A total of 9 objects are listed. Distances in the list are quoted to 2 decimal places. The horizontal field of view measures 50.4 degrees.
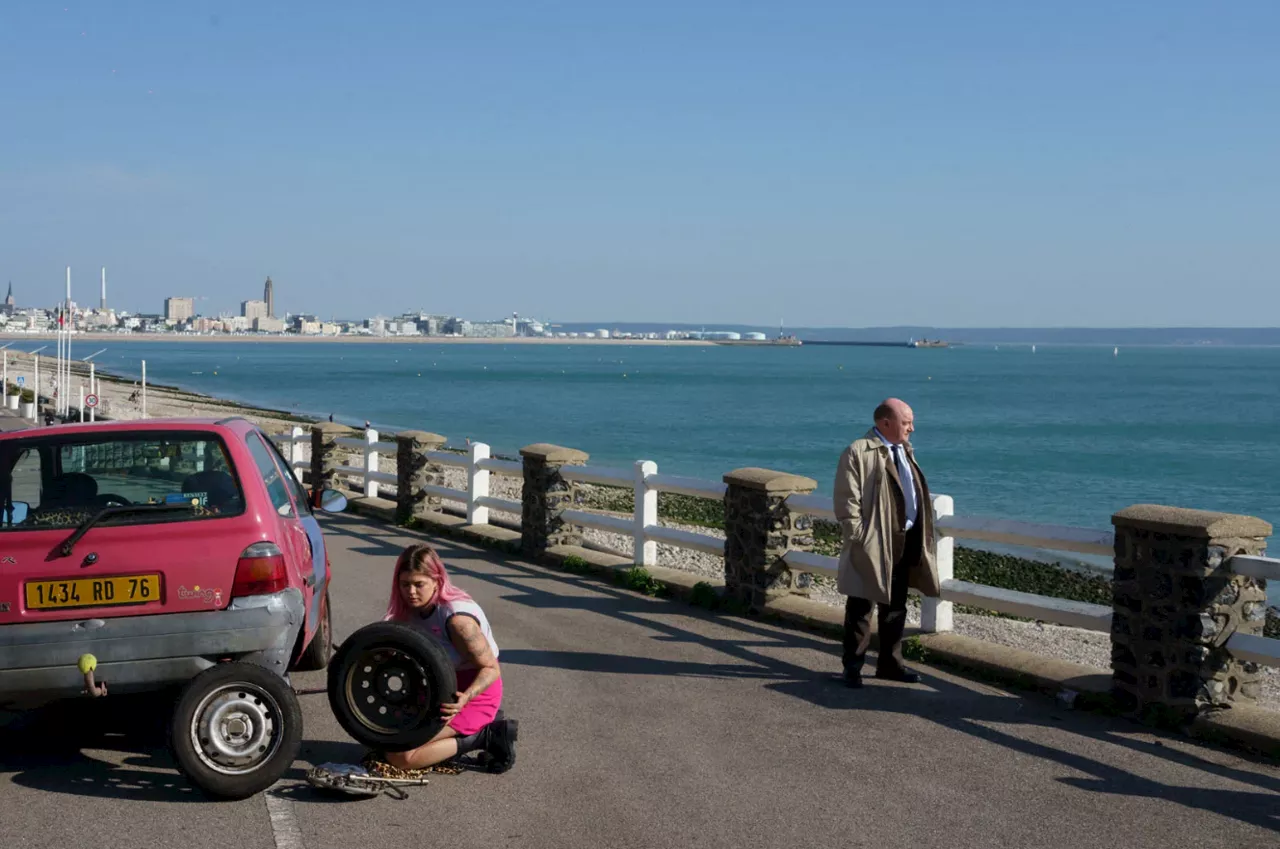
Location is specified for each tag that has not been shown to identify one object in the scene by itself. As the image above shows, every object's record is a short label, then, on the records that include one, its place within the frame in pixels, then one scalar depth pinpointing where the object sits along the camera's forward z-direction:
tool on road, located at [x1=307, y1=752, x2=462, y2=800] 6.04
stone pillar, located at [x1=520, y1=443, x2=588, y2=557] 14.27
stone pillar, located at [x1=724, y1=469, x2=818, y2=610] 10.77
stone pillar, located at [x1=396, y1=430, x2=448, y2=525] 17.83
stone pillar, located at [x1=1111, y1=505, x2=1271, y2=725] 7.30
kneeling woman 6.35
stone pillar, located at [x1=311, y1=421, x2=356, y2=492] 21.44
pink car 6.07
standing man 8.38
